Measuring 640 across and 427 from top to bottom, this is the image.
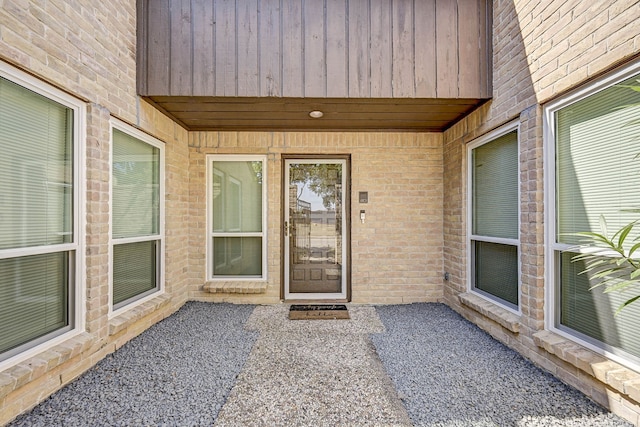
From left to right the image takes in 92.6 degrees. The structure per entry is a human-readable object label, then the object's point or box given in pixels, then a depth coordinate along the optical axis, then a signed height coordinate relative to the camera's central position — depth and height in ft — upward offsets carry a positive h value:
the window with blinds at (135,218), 9.11 -0.09
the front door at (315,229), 13.89 -0.66
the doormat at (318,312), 11.64 -3.89
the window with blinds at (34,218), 6.03 -0.06
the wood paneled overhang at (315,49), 9.48 +5.17
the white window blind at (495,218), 9.35 -0.13
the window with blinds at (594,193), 6.09 +0.46
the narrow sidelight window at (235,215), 13.55 -0.01
